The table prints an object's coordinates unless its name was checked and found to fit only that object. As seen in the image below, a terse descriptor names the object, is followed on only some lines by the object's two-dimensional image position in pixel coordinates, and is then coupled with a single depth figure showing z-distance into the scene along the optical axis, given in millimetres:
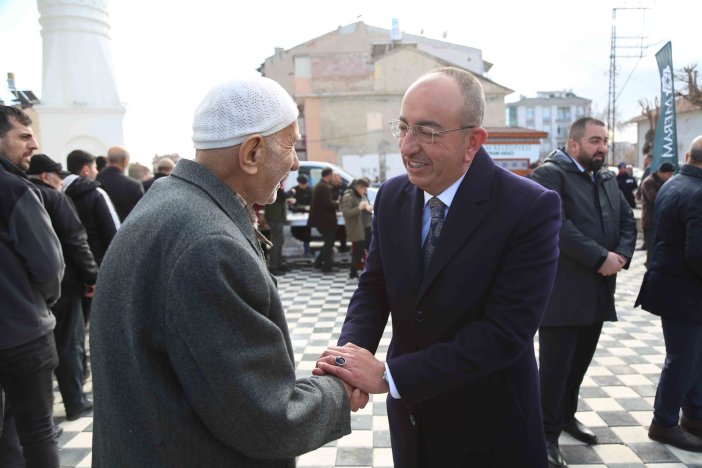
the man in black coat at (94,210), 4324
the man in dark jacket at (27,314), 2447
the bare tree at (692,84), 17891
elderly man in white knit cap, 1066
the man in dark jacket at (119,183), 5434
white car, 10382
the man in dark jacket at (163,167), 7462
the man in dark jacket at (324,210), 9055
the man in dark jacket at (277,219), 8828
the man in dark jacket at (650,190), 7355
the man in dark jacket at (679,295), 2994
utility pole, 28155
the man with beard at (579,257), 2998
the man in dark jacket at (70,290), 3590
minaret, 13133
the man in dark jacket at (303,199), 11066
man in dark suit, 1628
